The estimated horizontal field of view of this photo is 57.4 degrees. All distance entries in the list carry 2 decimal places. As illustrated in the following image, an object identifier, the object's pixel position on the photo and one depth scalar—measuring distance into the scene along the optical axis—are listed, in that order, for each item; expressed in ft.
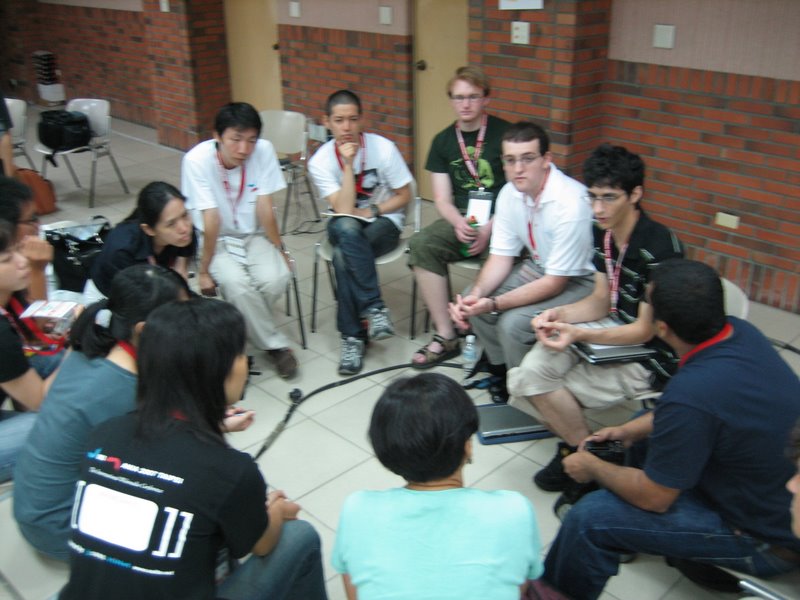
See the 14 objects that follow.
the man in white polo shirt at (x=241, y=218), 11.01
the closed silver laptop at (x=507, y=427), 9.50
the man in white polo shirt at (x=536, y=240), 9.37
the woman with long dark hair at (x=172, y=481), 4.57
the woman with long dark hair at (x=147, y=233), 9.56
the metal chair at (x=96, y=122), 18.86
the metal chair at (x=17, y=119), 18.93
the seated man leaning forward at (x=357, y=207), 11.33
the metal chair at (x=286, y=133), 16.98
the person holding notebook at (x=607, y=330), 8.00
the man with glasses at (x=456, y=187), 11.28
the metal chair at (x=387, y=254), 11.80
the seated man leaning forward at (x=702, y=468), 5.56
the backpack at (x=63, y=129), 18.25
